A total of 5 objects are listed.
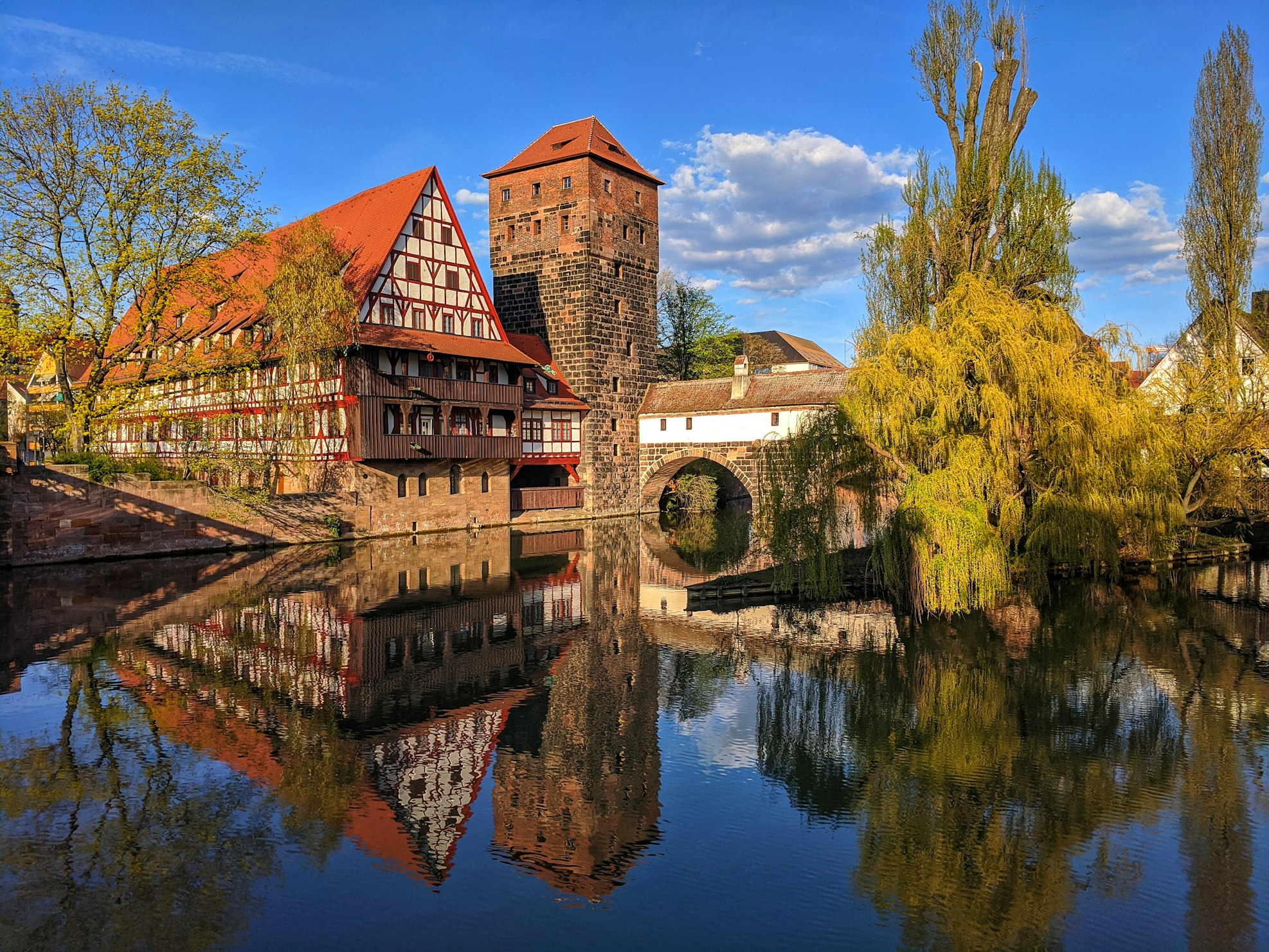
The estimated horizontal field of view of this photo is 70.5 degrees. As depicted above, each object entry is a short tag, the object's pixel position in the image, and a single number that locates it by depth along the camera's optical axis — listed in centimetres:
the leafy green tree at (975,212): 2142
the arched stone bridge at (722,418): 3725
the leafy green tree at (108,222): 2353
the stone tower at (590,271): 3928
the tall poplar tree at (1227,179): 2766
